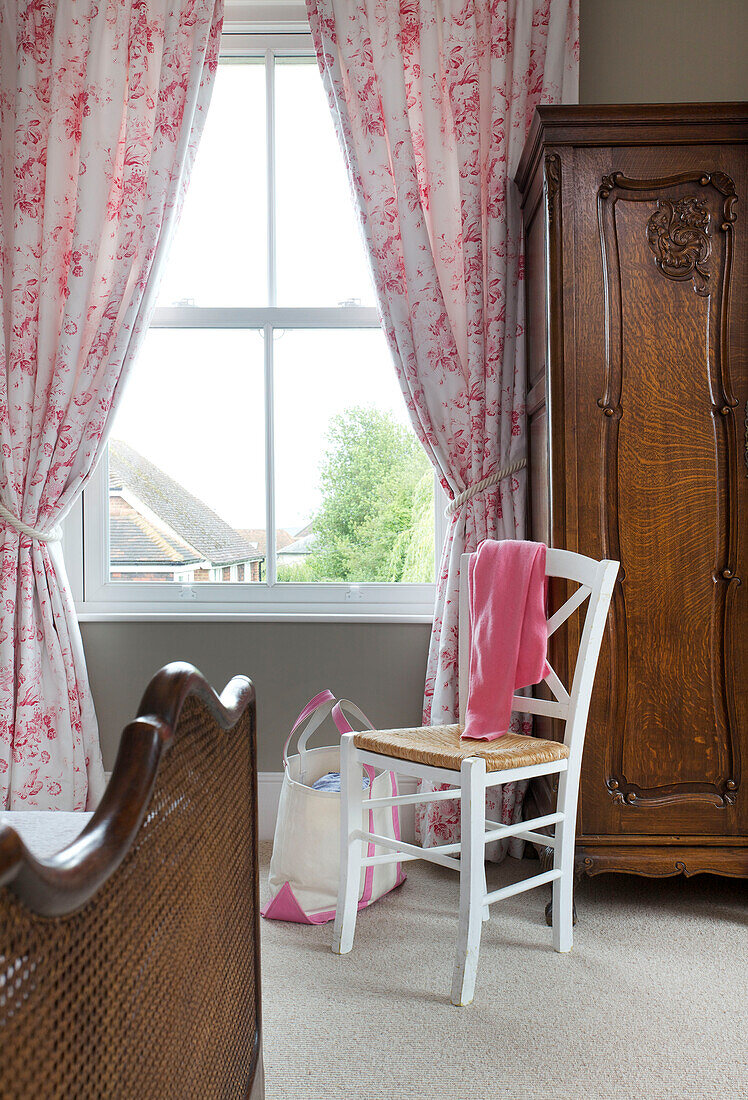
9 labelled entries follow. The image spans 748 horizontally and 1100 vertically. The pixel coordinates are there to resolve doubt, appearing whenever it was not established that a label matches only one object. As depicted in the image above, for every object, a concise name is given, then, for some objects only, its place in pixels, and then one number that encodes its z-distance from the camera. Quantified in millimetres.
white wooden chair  1794
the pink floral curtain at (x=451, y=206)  2547
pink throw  2051
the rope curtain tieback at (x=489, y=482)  2570
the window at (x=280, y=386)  2828
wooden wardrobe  2094
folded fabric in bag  2309
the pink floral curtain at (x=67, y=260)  2582
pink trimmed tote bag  2141
